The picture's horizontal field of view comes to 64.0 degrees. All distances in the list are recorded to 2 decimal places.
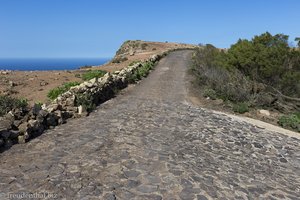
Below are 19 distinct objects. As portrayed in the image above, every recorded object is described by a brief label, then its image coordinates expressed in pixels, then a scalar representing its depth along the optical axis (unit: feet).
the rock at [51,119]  26.27
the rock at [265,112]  39.86
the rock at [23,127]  23.27
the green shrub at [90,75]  54.79
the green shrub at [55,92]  38.73
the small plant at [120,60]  95.54
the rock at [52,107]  27.60
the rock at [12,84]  48.46
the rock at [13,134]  22.35
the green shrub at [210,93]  44.64
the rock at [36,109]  25.81
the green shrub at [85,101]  31.86
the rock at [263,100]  43.83
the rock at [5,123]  22.31
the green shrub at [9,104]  27.38
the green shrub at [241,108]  39.15
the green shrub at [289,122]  36.40
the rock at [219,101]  42.26
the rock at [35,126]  23.82
